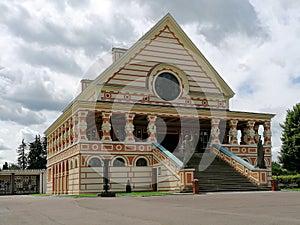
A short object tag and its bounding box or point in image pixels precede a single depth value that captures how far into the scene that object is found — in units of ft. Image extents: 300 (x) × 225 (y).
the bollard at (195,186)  86.69
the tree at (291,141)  152.56
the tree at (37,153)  323.10
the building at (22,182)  186.29
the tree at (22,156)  373.61
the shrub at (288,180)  124.67
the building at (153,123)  107.55
